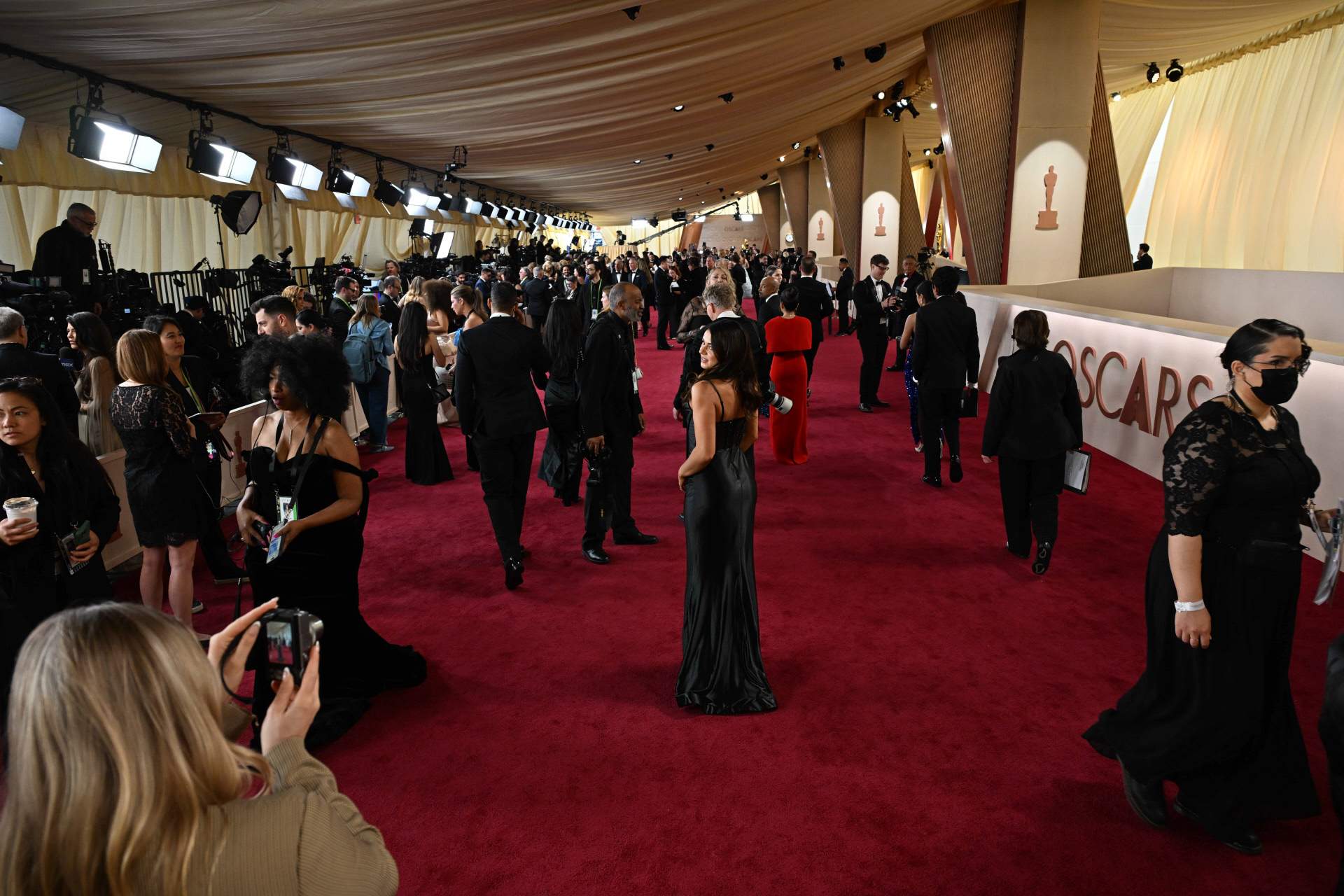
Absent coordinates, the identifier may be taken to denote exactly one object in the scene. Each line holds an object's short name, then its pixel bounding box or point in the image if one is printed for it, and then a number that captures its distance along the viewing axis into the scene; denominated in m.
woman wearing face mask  2.54
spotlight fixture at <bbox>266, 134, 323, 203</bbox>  10.91
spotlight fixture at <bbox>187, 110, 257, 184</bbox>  9.14
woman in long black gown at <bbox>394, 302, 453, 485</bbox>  6.76
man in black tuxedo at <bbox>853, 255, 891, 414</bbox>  9.63
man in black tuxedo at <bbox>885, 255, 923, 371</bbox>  10.09
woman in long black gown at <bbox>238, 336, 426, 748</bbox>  3.19
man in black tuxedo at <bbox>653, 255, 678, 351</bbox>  15.63
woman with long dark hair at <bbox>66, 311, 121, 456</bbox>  4.53
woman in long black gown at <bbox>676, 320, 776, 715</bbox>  3.45
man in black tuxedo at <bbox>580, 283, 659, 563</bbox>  5.00
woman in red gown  7.09
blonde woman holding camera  1.01
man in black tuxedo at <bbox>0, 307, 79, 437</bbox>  4.18
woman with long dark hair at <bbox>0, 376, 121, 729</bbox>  3.01
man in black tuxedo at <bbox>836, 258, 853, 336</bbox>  12.65
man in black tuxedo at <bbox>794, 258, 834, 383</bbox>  9.59
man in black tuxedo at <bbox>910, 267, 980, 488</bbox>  6.35
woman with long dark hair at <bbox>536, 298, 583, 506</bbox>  5.27
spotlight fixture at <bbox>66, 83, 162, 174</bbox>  7.32
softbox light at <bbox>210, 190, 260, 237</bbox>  10.56
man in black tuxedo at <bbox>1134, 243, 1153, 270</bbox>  16.64
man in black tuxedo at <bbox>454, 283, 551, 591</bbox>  4.73
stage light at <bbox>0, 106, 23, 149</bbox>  7.05
